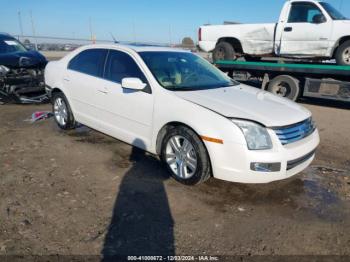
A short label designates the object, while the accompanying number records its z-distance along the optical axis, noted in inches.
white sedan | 139.2
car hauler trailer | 332.8
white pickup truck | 331.0
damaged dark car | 324.5
